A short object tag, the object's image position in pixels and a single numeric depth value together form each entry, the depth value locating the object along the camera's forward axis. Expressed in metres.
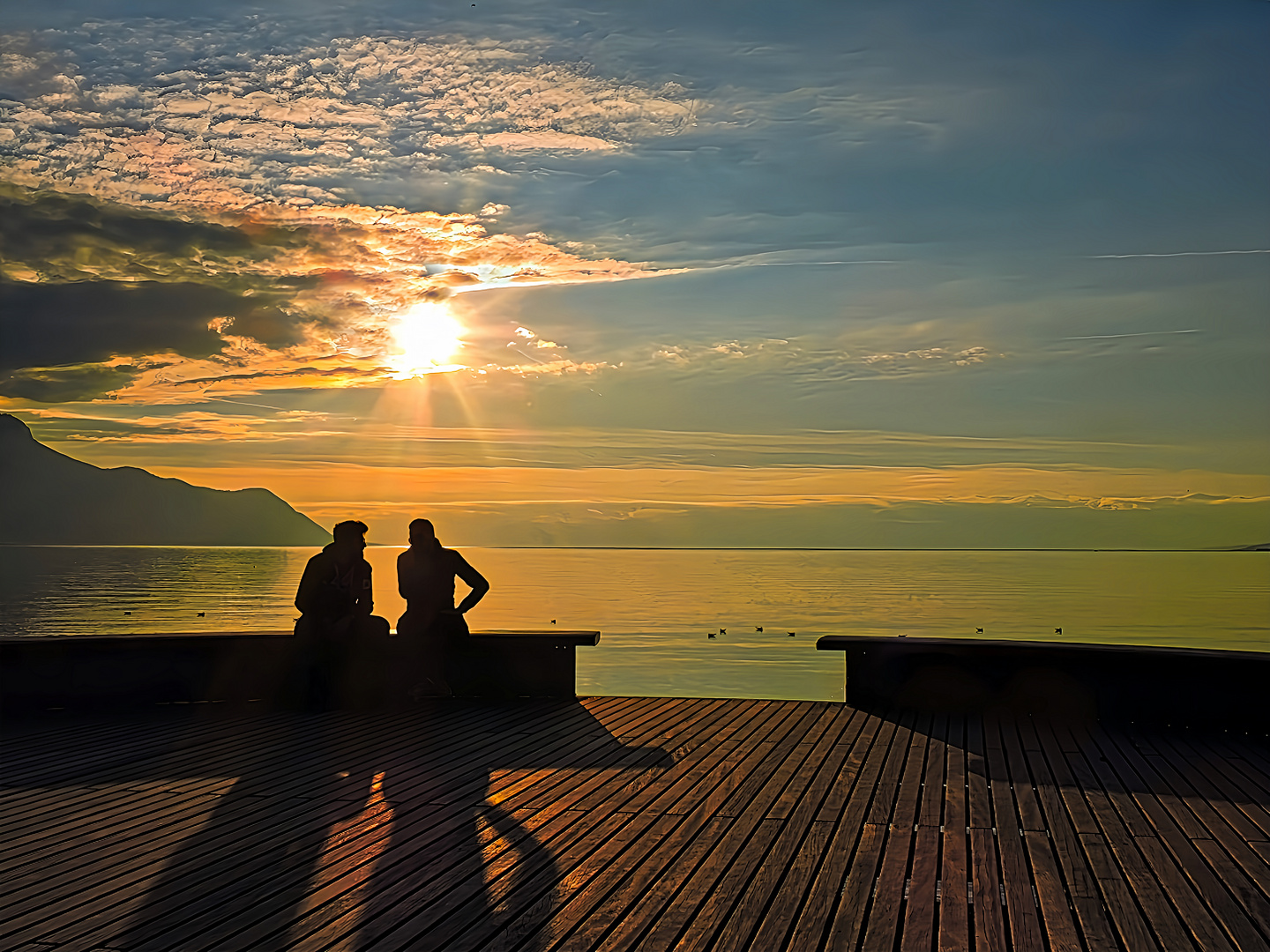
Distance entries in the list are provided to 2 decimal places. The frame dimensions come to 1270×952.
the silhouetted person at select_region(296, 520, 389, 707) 9.06
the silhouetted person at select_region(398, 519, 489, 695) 9.65
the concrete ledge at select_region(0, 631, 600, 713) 8.84
